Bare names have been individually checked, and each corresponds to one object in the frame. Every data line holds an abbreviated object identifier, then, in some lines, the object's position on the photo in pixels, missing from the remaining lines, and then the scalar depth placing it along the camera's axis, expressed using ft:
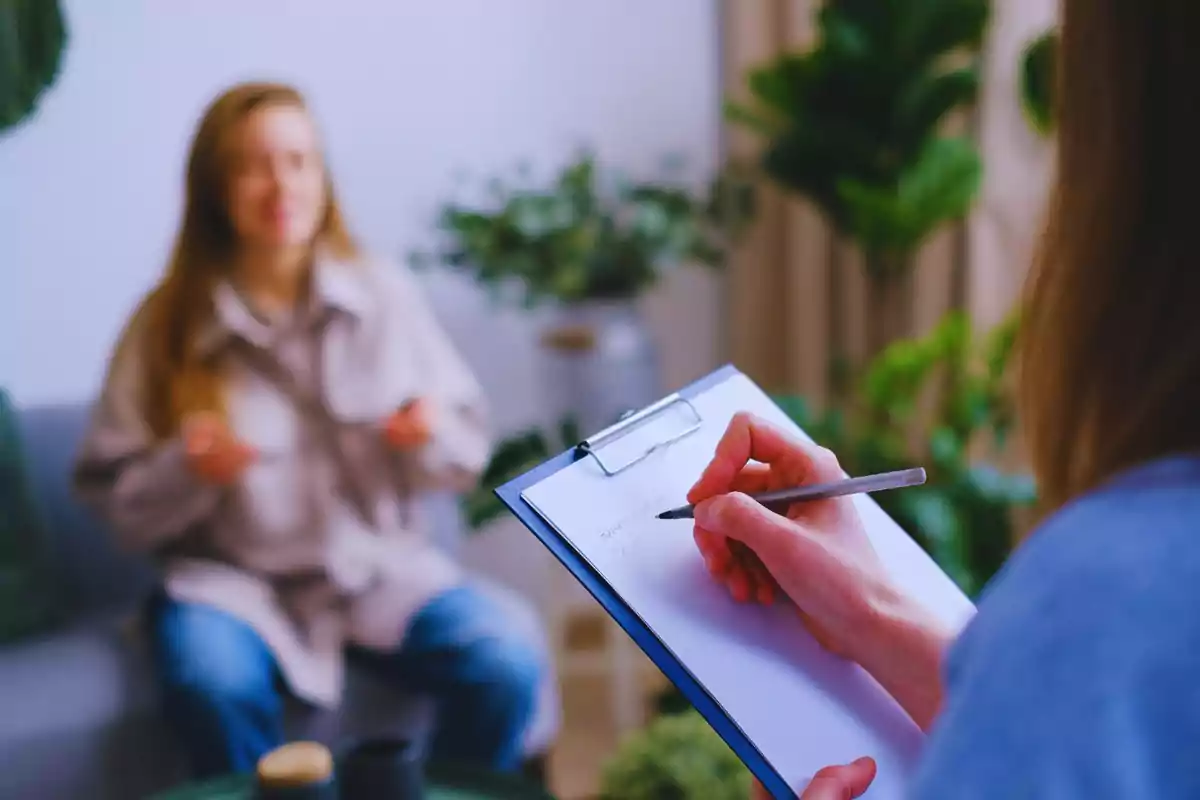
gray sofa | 4.67
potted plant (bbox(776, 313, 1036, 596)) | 5.54
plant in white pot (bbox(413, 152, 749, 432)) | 6.38
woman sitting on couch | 5.10
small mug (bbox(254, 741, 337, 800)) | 3.44
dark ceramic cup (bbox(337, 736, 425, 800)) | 3.41
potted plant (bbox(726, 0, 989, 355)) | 6.10
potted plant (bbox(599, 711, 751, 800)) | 4.40
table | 3.82
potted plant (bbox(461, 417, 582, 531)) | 5.89
